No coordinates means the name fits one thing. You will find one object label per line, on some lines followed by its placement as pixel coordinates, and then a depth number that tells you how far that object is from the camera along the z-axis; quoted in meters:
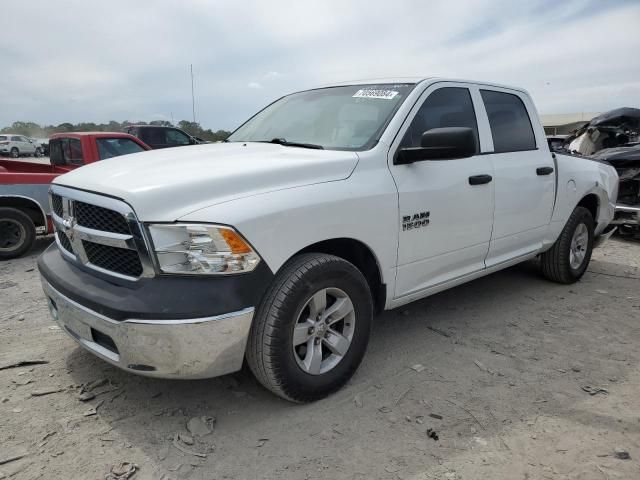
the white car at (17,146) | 32.59
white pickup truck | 2.24
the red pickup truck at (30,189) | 6.04
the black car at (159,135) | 12.80
